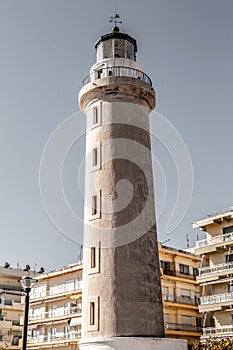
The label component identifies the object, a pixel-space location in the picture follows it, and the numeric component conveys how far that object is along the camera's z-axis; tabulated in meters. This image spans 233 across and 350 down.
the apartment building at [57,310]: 47.22
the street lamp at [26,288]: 20.47
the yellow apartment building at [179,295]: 45.12
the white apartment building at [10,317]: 57.59
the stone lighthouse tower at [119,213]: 24.64
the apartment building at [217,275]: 40.59
